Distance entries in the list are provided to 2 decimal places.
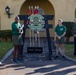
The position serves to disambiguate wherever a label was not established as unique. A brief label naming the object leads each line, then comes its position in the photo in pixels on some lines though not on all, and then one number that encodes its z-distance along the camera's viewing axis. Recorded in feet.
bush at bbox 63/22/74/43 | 41.55
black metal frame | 25.89
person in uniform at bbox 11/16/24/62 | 23.21
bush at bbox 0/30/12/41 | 43.18
